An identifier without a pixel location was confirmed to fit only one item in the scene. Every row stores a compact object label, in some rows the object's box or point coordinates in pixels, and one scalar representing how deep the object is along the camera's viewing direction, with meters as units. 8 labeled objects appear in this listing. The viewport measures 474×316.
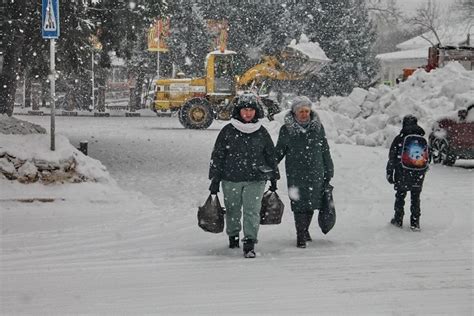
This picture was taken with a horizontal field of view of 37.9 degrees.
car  16.89
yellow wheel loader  26.92
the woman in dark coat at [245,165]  7.57
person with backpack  9.18
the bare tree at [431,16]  72.05
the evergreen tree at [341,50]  48.09
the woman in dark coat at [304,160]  8.02
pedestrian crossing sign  10.64
